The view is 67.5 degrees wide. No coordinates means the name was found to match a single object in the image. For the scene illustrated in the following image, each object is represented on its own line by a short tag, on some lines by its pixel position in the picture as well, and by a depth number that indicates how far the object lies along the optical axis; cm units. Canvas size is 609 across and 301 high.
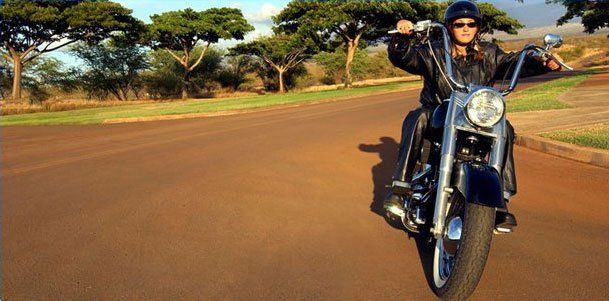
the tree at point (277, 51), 4306
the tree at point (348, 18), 3588
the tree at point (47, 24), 2862
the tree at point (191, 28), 3731
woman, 345
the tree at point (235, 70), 5066
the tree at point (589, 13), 2888
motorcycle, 247
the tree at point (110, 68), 4175
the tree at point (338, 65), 5145
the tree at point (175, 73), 4572
